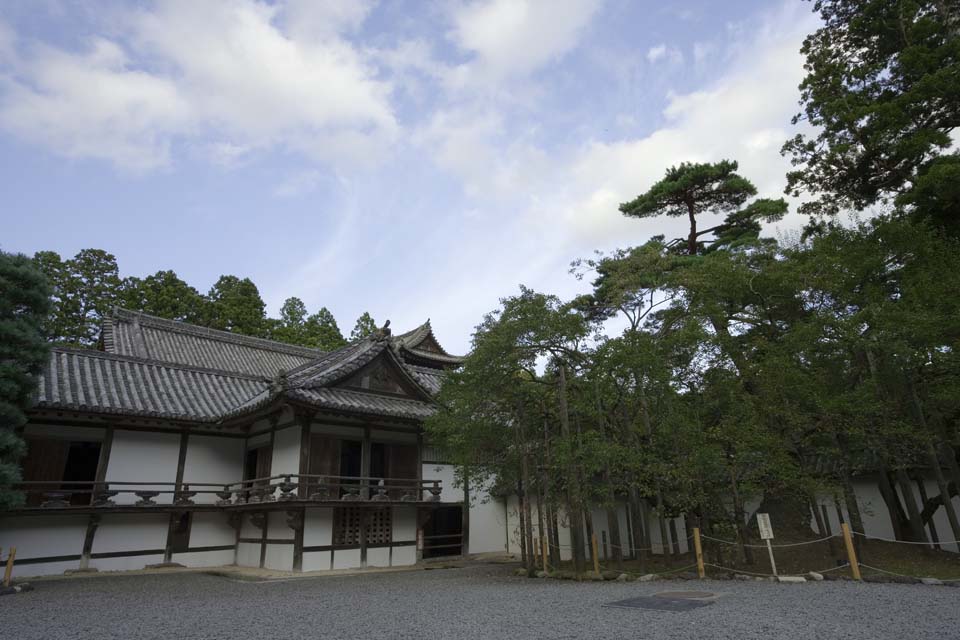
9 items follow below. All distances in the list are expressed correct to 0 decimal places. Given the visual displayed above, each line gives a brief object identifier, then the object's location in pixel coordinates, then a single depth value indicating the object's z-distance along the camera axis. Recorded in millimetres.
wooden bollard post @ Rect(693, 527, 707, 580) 10938
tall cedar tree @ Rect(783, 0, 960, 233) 12188
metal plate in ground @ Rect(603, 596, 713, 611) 7754
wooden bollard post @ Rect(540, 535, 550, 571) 12148
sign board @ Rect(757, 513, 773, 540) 10523
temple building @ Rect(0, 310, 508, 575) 13242
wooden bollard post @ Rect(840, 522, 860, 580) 9938
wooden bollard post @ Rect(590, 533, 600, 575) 11341
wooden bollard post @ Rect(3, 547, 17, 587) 10156
